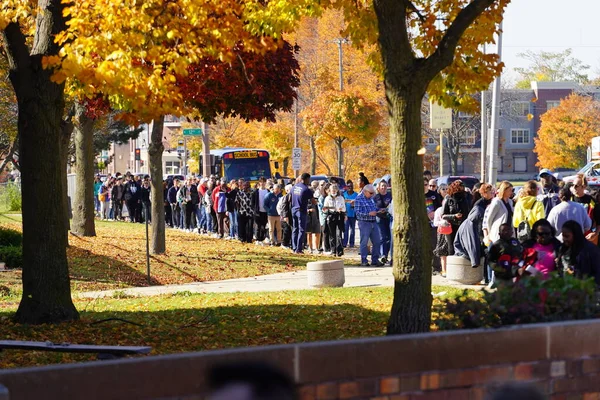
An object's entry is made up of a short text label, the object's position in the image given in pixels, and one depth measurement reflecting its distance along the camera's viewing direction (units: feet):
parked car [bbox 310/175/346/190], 144.05
